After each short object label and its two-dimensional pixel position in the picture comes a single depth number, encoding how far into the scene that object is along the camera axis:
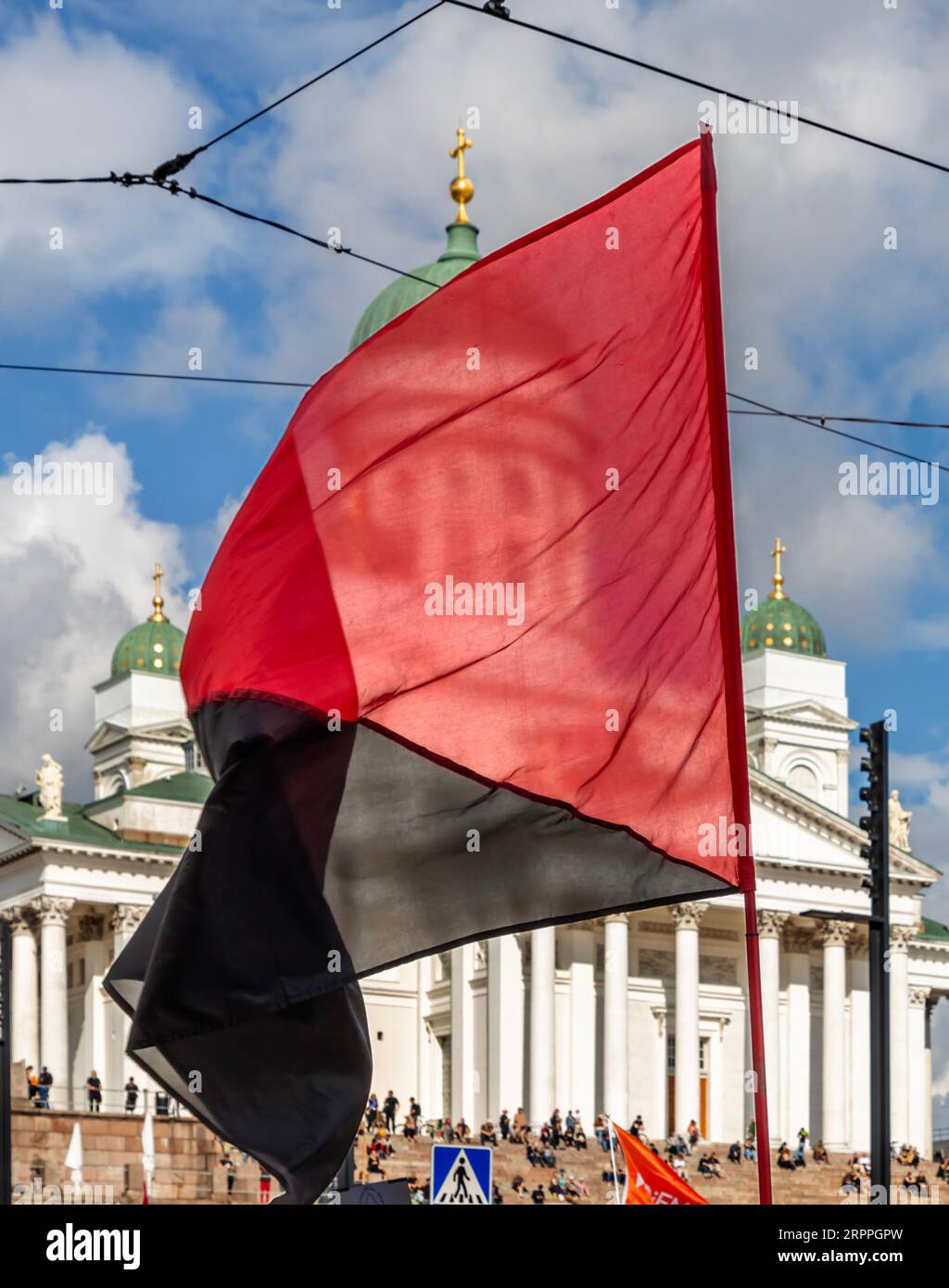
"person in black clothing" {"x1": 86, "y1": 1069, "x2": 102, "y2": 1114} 55.41
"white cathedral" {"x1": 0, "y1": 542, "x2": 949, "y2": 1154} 66.88
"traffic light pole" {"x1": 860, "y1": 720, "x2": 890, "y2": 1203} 21.25
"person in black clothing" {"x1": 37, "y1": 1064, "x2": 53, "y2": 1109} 53.31
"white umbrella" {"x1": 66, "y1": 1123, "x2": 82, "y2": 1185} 47.39
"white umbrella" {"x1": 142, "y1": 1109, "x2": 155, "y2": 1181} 48.94
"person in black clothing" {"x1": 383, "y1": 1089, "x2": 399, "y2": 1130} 57.19
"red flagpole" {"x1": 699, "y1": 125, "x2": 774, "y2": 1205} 10.01
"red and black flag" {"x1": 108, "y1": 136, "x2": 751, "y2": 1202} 10.75
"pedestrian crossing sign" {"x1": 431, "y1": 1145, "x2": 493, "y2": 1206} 16.72
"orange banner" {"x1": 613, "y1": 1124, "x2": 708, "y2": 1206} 21.19
